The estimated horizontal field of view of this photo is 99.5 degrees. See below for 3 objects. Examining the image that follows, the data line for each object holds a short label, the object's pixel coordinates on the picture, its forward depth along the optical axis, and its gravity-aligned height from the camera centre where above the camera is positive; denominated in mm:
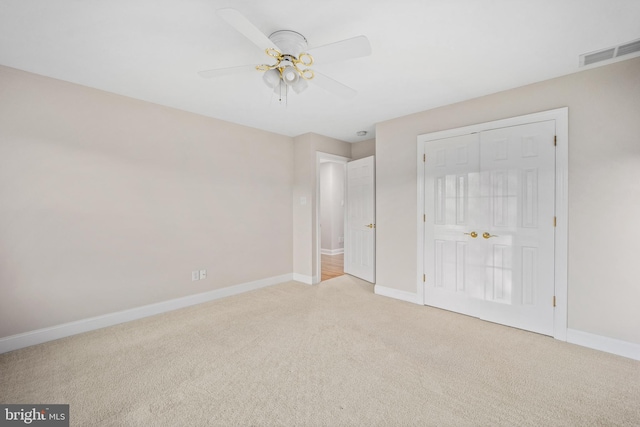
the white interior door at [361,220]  4566 -191
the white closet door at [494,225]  2680 -172
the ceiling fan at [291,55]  1496 +1008
